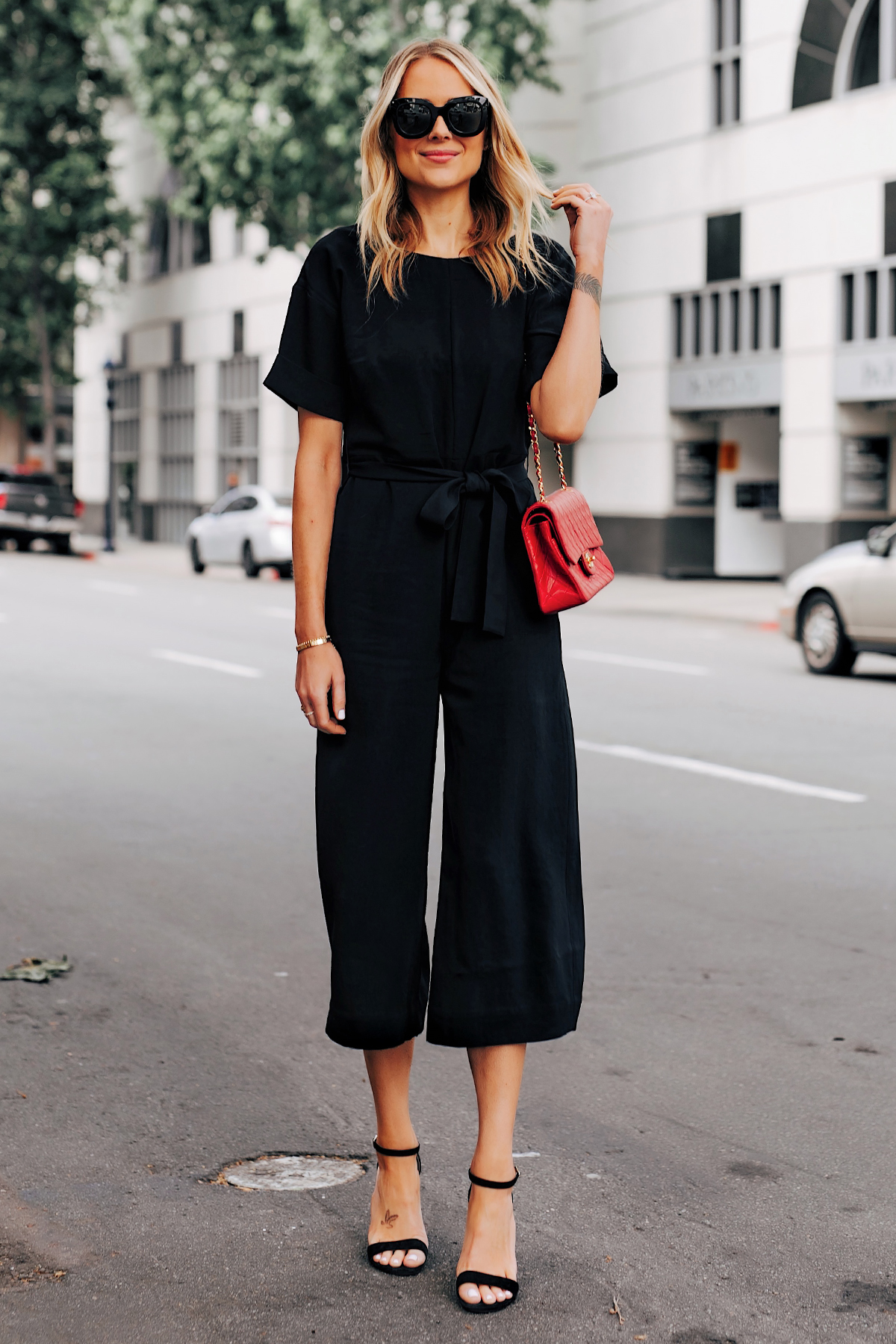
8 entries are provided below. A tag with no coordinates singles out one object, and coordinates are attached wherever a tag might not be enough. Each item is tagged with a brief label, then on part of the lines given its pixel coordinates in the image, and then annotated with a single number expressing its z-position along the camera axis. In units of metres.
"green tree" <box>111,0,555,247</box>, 26.17
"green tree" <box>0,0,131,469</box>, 41.69
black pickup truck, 36.78
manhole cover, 3.63
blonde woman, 3.18
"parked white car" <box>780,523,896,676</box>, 13.76
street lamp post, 37.33
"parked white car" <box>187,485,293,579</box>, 27.05
